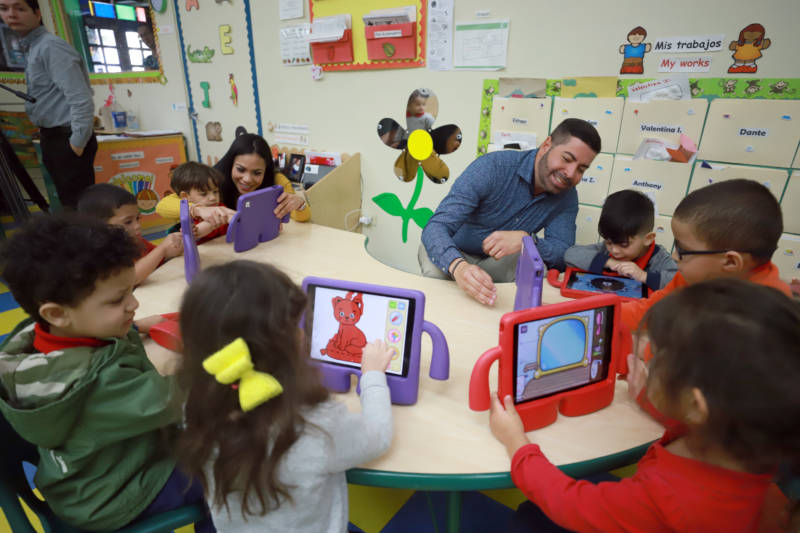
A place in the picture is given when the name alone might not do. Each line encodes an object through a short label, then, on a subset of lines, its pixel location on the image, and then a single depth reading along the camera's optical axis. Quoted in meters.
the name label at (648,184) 2.00
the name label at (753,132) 1.72
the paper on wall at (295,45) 2.89
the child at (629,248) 1.49
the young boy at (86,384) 0.76
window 3.98
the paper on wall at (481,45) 2.21
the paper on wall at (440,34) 2.33
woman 2.04
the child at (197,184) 1.90
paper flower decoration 2.56
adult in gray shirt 2.63
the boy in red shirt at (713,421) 0.56
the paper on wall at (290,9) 2.84
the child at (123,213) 1.54
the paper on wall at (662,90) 1.82
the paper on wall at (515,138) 2.25
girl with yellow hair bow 0.68
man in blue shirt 1.66
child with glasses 1.00
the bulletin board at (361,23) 2.44
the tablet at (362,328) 0.93
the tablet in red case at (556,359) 0.83
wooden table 0.80
